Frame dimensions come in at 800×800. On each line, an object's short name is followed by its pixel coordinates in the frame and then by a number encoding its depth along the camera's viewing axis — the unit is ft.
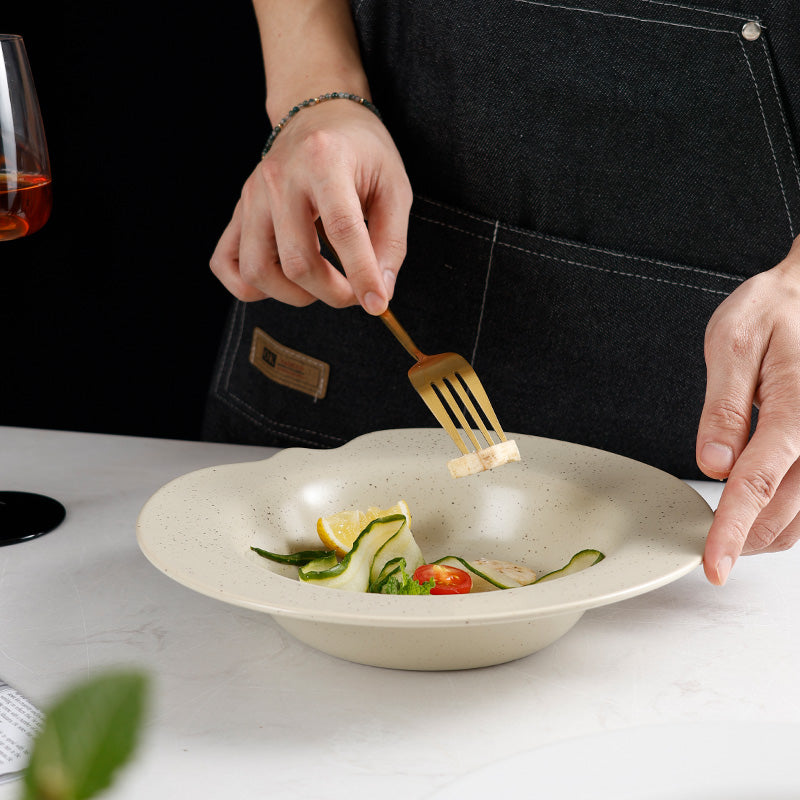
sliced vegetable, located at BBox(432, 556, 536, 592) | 3.51
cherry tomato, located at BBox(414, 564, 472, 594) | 3.51
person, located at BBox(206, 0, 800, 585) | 4.01
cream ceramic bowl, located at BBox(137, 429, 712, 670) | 3.24
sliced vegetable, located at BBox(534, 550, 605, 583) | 3.52
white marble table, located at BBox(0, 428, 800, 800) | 3.20
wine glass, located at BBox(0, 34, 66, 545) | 3.69
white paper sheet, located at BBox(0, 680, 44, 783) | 3.15
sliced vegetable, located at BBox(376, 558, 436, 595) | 3.42
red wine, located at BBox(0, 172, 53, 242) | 3.70
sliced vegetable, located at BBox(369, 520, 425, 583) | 3.54
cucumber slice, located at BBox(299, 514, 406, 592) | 3.45
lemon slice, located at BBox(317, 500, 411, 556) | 3.61
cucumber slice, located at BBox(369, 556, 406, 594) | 3.45
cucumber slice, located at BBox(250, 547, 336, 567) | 3.57
